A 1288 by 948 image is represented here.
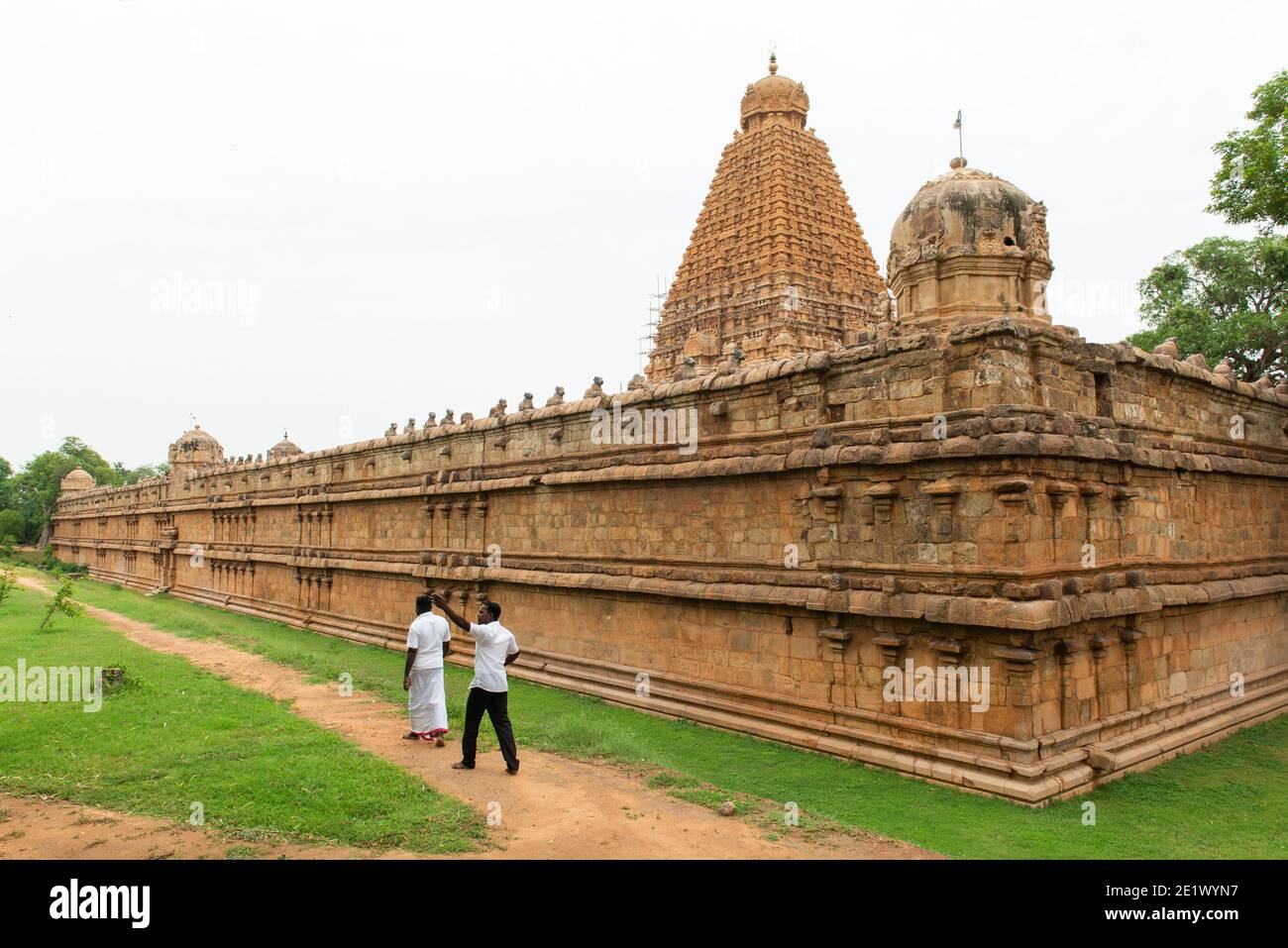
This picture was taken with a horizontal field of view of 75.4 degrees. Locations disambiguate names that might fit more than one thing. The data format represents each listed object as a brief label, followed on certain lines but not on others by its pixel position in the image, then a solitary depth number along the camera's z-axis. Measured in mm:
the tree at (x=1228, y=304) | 20328
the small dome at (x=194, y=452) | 37250
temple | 7953
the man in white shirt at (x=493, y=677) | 8141
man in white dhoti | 9555
